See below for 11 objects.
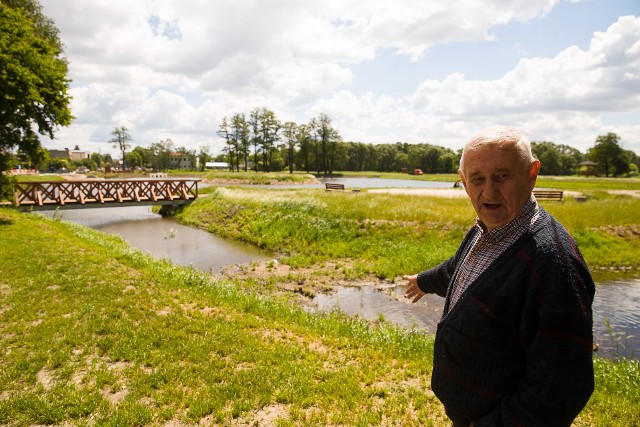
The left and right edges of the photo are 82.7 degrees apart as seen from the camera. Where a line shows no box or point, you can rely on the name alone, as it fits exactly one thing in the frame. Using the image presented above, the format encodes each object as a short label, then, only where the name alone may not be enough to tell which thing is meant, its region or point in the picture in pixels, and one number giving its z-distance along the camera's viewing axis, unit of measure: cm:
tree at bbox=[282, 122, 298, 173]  9506
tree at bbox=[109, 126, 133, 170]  11269
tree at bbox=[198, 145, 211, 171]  13018
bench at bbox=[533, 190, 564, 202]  2897
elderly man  164
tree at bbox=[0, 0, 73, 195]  1571
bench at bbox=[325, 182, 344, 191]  3659
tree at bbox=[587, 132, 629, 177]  9156
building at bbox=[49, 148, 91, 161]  19488
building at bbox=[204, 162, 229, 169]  14840
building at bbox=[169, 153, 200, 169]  15538
